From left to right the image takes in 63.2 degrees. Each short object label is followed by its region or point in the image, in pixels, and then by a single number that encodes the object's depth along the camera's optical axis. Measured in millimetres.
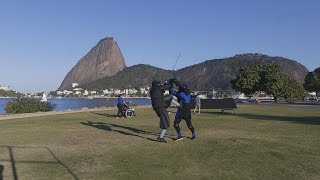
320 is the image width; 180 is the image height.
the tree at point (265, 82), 54962
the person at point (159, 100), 9202
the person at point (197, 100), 22410
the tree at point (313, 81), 70763
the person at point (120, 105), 17987
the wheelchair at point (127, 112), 17966
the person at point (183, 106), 9381
